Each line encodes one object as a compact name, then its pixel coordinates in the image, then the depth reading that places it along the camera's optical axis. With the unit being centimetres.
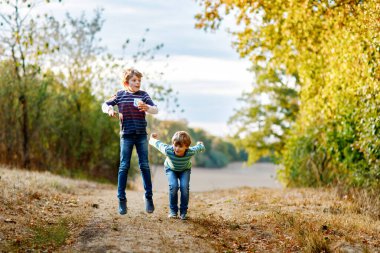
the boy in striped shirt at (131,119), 768
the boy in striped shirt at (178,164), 759
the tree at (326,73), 1100
